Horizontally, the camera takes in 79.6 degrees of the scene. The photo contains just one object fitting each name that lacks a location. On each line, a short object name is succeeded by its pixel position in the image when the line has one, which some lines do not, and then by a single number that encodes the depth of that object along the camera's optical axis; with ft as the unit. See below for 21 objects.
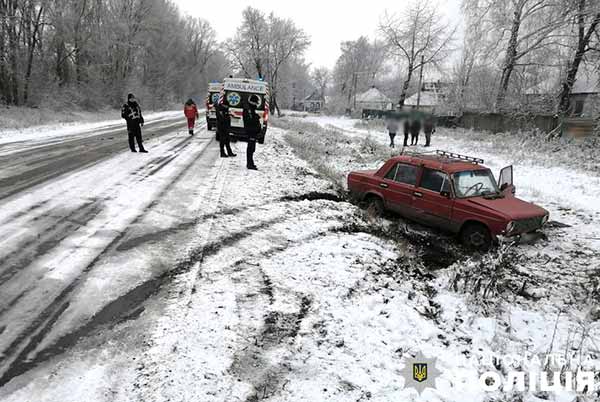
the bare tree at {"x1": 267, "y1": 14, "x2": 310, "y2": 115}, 182.80
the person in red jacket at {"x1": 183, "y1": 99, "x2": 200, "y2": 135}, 58.62
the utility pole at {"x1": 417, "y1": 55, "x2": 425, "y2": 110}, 135.10
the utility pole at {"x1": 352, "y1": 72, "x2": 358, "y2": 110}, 237.47
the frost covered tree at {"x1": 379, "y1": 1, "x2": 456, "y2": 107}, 132.87
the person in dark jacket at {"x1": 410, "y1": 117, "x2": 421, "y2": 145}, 36.50
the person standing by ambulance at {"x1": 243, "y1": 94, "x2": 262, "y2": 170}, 32.78
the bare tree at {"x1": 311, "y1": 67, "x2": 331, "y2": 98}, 387.92
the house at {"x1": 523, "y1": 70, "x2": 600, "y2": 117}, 70.45
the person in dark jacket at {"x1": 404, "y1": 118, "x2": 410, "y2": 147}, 36.85
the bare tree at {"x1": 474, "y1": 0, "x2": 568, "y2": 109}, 79.46
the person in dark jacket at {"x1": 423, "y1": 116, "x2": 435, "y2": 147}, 37.68
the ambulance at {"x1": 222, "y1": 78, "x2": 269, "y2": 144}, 50.49
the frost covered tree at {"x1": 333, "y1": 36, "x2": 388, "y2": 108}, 253.44
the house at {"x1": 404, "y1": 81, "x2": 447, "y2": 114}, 135.54
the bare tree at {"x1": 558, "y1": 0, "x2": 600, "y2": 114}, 64.54
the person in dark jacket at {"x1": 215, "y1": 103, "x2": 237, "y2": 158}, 36.96
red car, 21.70
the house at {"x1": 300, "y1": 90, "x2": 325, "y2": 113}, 311.68
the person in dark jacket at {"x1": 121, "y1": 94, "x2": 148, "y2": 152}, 36.37
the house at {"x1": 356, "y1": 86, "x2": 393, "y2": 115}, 196.44
